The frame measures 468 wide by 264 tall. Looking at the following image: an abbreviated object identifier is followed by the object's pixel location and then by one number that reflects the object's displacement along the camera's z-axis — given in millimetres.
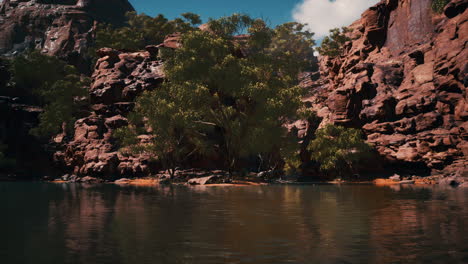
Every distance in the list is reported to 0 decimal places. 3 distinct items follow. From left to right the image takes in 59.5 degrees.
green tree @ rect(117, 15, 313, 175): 51125
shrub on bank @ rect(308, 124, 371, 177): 57281
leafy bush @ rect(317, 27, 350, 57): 91375
